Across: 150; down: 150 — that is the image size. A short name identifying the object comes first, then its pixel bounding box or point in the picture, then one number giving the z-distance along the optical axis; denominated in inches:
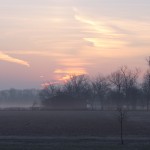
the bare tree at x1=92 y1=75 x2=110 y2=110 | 6990.2
